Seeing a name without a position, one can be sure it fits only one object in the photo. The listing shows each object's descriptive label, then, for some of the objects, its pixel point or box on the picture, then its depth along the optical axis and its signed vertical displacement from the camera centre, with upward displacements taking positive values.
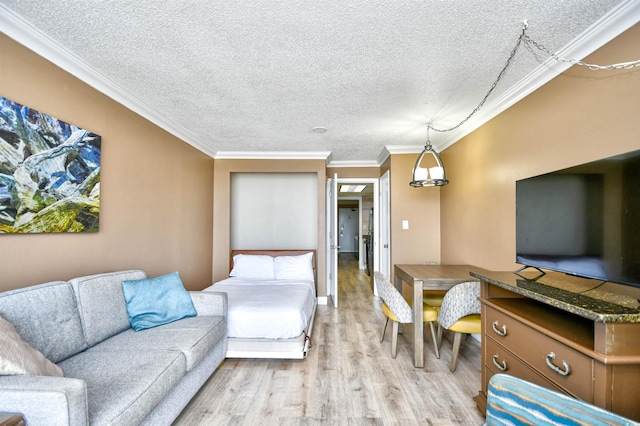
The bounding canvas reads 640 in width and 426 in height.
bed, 2.63 -0.94
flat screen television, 1.27 +0.00
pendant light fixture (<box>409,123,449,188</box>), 3.02 +0.46
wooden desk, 2.57 -0.61
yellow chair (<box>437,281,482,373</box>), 2.41 -0.77
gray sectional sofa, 1.08 -0.82
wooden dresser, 1.08 -0.53
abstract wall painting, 1.73 +0.29
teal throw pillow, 2.20 -0.68
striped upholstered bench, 0.90 -0.65
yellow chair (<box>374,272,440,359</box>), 2.67 -0.87
